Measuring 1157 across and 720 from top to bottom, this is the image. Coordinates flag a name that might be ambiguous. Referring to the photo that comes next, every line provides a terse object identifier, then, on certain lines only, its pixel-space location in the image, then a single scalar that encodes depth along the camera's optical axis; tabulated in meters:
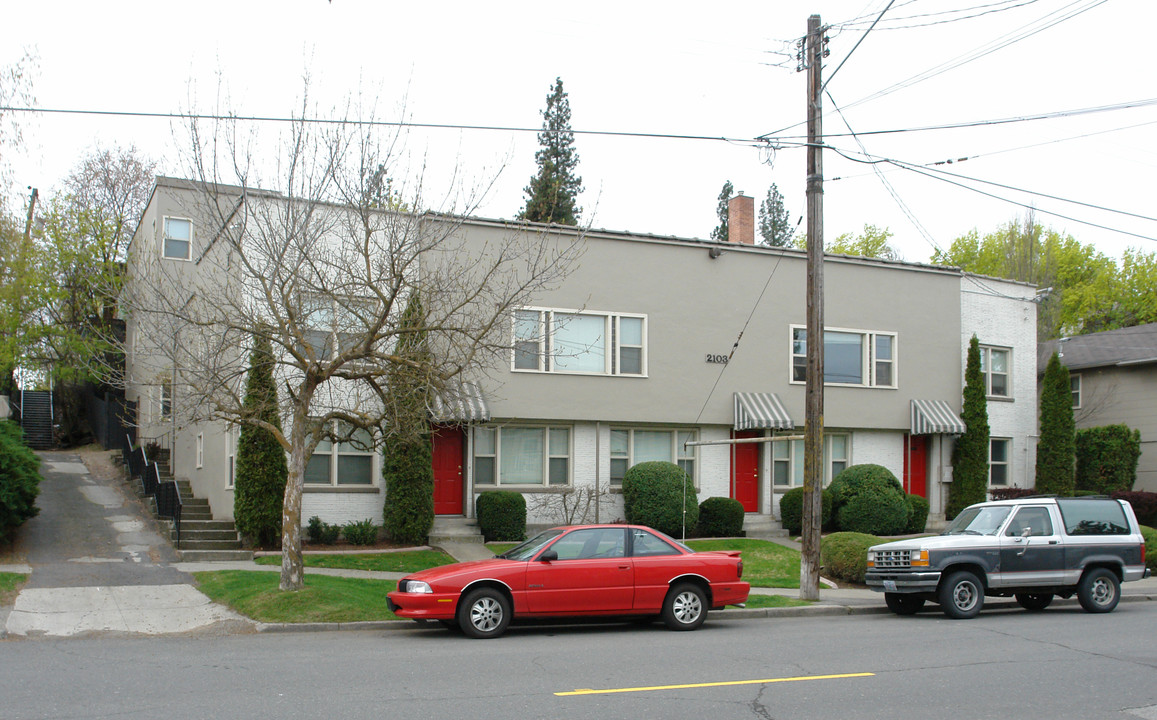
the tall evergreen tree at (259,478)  19.23
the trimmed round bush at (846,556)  18.73
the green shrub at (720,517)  23.67
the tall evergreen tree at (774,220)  65.44
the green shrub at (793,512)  24.50
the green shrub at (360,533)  20.69
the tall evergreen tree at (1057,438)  28.19
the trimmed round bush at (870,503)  23.89
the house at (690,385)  22.70
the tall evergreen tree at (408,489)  20.62
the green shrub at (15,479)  17.17
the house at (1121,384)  31.23
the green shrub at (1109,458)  29.34
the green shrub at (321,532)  20.58
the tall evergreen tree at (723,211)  60.50
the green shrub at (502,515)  21.70
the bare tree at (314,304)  13.96
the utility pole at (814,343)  16.06
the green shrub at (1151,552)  21.03
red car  12.28
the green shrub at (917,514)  24.91
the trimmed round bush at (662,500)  22.44
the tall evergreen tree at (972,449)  27.12
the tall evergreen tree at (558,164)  47.66
